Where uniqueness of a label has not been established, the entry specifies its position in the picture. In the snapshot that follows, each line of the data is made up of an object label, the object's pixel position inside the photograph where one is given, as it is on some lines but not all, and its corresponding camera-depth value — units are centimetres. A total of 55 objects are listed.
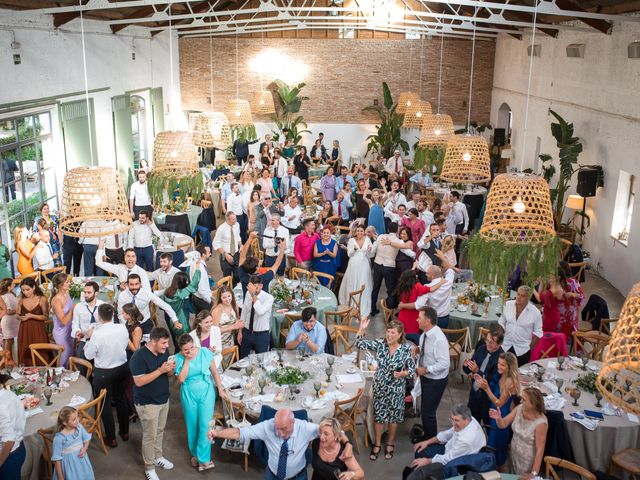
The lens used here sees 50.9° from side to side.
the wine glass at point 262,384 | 608
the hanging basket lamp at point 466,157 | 721
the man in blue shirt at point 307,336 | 675
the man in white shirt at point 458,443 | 501
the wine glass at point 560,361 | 676
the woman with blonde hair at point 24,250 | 909
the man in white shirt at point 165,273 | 781
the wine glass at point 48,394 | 587
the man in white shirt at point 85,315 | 677
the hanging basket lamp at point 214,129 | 1138
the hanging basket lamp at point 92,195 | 491
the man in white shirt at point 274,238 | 930
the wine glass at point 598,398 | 603
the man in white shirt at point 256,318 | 692
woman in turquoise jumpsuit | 572
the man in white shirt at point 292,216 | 1098
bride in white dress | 884
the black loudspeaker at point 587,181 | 1158
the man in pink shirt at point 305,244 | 925
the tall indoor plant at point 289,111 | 2031
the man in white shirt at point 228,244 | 937
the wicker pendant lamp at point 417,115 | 1531
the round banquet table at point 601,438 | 577
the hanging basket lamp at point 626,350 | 303
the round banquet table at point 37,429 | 553
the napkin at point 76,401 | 592
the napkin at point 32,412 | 574
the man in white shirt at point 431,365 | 614
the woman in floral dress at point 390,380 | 601
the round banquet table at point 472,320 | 784
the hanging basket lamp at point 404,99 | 1780
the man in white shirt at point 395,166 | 1633
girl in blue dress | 512
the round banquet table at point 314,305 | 781
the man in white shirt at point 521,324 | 671
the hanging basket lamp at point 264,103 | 2022
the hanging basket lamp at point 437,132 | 1036
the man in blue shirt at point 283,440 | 479
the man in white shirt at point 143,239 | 937
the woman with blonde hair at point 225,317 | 690
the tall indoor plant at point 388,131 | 1992
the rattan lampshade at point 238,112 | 1572
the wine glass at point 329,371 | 627
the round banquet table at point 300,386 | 590
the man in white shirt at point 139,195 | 1145
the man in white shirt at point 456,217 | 1141
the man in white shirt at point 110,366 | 610
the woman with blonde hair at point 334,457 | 464
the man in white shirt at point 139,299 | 702
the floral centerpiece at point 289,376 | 625
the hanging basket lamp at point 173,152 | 641
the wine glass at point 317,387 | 606
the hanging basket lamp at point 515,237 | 495
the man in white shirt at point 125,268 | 748
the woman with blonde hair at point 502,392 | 566
